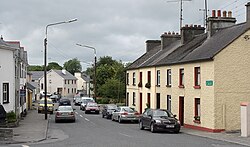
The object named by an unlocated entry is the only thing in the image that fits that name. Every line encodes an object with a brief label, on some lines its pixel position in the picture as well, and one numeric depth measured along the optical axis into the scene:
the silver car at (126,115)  36.84
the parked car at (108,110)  42.80
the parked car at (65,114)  36.84
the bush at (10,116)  28.90
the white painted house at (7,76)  30.21
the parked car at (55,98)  86.14
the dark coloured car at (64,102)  61.71
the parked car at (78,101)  80.06
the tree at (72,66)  187.38
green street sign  27.09
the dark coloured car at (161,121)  27.03
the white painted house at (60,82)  120.31
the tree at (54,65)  171.11
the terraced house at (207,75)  26.89
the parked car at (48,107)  50.65
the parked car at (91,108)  52.41
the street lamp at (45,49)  37.18
